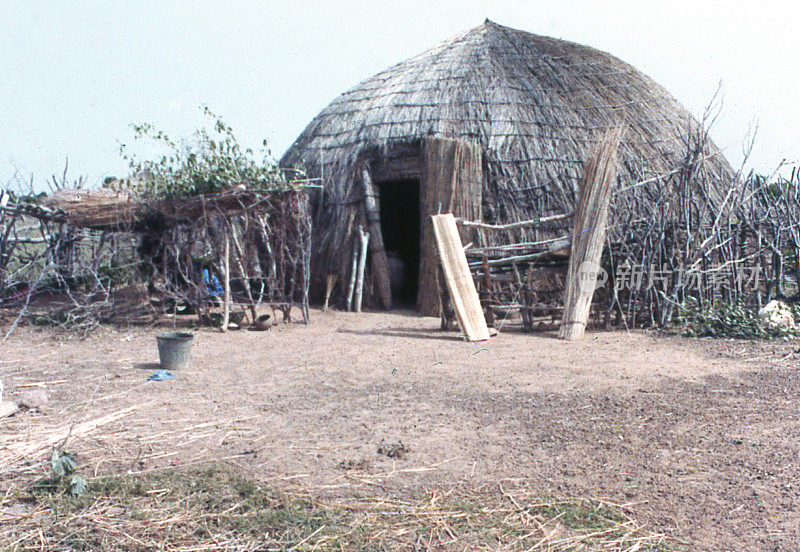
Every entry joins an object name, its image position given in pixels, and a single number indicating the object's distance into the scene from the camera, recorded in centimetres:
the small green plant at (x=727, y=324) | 720
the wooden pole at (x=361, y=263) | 1010
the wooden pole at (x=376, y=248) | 1029
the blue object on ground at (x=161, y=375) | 551
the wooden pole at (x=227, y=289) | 831
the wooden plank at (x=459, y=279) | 766
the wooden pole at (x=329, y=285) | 1018
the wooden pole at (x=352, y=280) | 1012
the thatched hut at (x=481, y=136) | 985
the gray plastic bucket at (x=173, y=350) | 577
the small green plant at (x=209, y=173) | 831
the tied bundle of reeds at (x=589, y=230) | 770
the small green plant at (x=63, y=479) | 302
